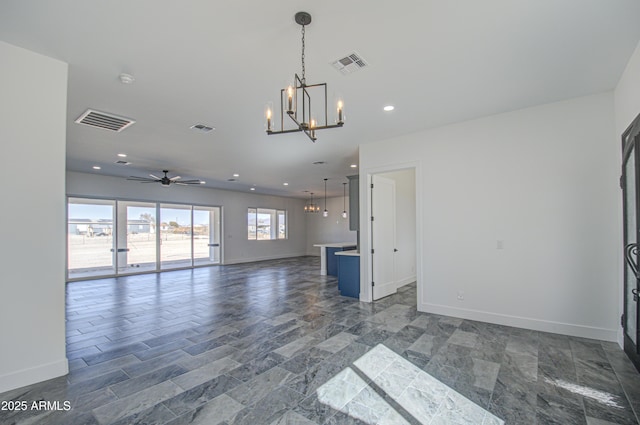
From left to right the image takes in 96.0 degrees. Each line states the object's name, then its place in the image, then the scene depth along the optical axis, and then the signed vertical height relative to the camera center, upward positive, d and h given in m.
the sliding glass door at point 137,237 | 8.43 -0.62
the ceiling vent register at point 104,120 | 4.00 +1.44
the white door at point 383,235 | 5.57 -0.38
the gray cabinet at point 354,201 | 6.05 +0.33
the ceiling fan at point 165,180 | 7.62 +1.01
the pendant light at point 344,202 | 12.71 +0.67
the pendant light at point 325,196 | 10.32 +0.99
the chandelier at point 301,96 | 2.17 +0.97
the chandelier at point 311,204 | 14.86 +0.67
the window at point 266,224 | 12.87 -0.32
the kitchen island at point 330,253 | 8.62 -1.12
